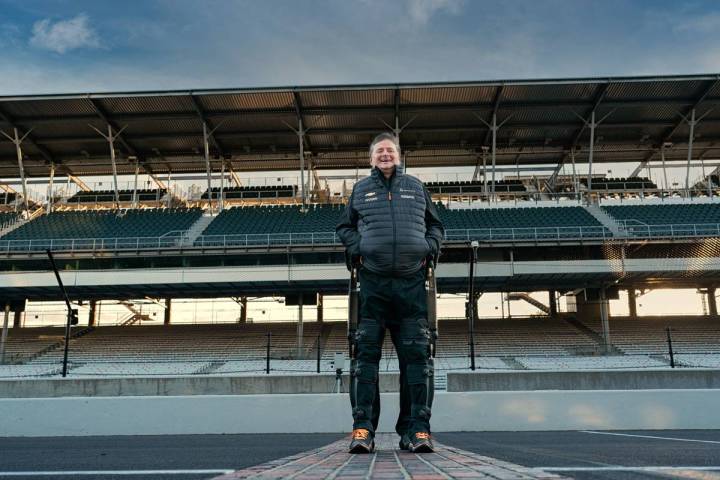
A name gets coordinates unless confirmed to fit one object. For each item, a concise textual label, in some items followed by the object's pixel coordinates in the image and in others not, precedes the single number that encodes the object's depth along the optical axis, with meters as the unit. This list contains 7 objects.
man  3.56
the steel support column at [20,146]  28.20
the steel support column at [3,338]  24.52
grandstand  23.48
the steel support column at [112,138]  27.94
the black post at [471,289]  13.52
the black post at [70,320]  15.12
